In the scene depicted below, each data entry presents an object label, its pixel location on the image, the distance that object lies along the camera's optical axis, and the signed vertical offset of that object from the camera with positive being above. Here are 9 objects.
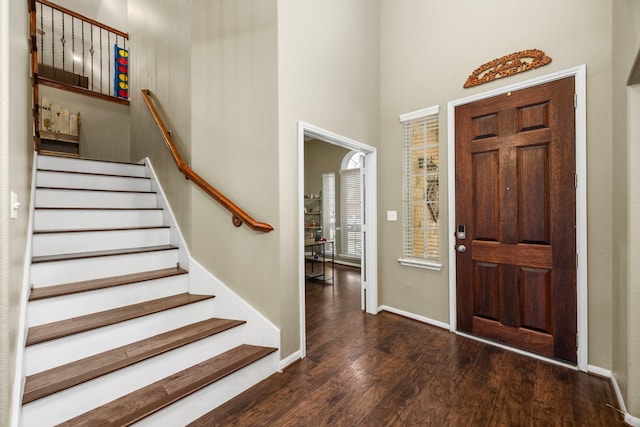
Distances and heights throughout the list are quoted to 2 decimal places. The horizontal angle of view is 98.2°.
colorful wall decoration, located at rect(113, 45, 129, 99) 5.28 +2.70
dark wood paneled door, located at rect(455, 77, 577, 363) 2.30 -0.07
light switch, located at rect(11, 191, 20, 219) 1.25 +0.04
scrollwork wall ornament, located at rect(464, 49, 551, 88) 2.44 +1.36
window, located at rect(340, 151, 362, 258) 6.60 +0.15
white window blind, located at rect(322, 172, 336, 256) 7.07 +0.19
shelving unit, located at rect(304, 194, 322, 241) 7.02 +0.02
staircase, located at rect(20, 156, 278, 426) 1.53 -0.77
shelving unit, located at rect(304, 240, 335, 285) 5.24 -1.22
